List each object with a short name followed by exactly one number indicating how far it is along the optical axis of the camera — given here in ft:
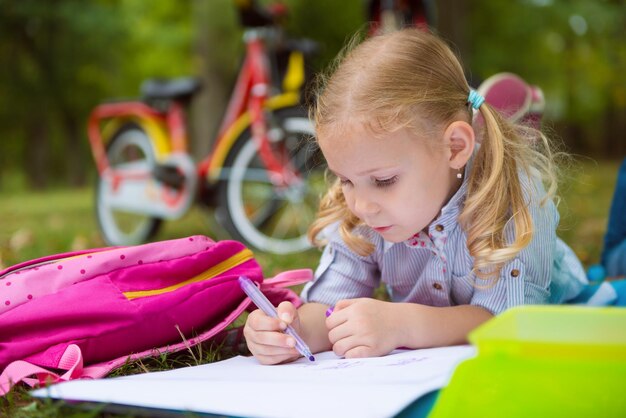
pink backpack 4.93
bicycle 11.54
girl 4.85
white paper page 3.74
